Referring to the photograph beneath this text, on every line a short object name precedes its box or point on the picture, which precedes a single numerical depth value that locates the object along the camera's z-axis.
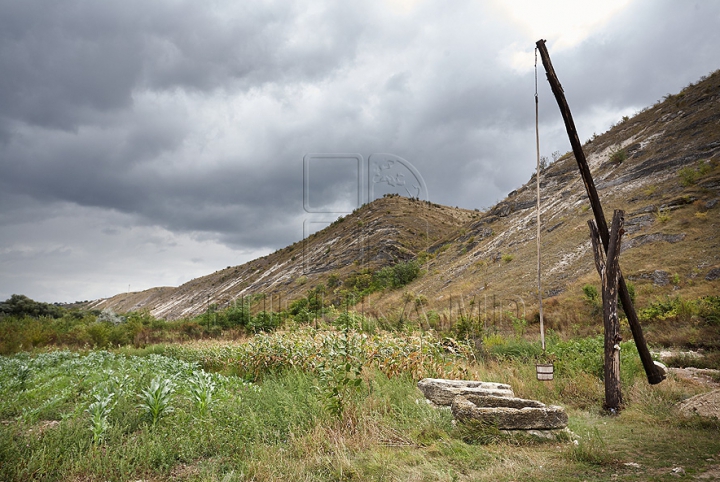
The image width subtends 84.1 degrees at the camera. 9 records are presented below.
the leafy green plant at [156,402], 5.57
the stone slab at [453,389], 6.65
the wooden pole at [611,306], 7.25
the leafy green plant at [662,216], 21.39
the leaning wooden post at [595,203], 7.58
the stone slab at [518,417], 5.48
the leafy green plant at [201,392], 5.81
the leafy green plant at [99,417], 4.71
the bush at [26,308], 25.30
